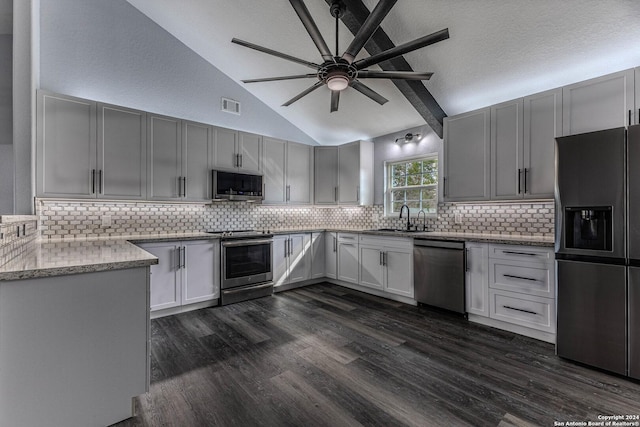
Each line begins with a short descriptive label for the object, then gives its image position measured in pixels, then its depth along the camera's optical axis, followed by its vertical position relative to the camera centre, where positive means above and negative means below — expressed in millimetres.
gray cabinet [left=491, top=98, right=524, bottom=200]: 3127 +706
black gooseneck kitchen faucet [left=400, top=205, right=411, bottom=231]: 4325 -115
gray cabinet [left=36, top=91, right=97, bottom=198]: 2874 +694
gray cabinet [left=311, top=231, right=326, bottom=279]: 4754 -701
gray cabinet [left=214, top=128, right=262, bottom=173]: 4078 +935
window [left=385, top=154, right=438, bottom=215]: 4312 +457
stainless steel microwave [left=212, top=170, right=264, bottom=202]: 3955 +391
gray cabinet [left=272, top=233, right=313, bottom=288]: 4316 -701
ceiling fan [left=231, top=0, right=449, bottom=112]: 2020 +1266
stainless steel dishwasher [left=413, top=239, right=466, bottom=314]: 3244 -708
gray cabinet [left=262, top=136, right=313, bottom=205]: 4605 +706
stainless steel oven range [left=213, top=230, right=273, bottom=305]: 3754 -721
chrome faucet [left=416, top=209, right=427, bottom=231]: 4275 -99
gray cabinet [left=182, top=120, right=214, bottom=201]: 3766 +721
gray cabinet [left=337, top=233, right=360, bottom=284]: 4387 -700
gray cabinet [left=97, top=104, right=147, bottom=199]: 3188 +695
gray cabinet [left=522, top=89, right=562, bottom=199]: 2875 +769
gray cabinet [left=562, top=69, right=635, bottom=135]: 2477 +1006
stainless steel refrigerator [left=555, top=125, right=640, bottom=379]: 2078 -269
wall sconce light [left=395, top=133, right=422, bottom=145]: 4387 +1180
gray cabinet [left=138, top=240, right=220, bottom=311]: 3246 -716
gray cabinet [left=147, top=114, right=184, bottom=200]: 3508 +695
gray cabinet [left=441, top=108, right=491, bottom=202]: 3402 +710
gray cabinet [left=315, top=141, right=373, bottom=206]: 4867 +690
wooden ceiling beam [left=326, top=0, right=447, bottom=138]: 2789 +1669
